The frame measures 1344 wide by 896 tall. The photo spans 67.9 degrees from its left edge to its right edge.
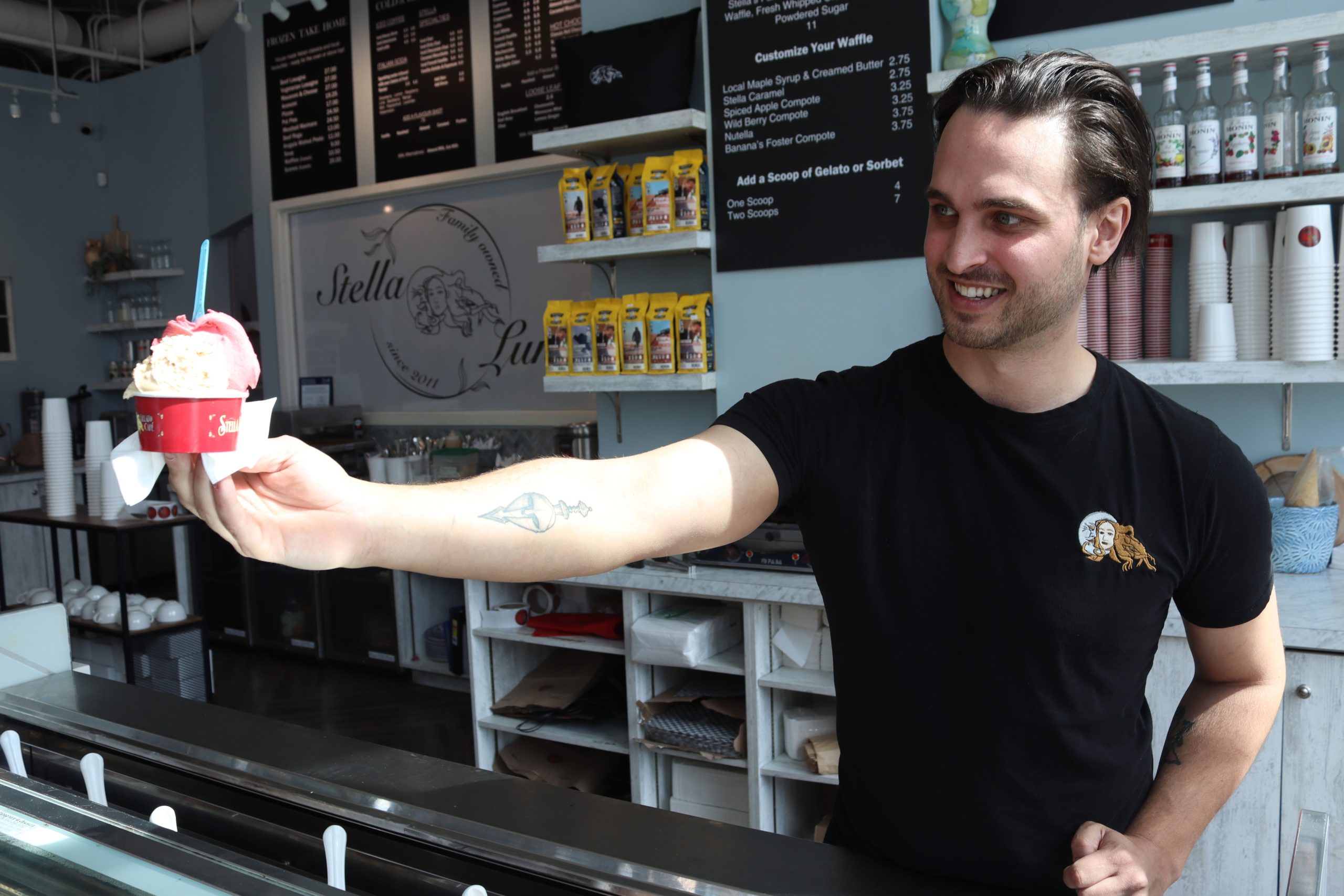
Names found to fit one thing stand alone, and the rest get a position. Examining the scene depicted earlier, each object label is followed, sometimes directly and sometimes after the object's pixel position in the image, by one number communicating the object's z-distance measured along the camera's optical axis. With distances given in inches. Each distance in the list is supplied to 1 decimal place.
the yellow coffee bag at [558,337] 129.0
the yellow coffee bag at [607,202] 123.3
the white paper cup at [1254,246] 94.3
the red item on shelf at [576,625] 120.3
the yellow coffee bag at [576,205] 124.6
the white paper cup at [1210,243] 96.0
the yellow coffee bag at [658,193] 118.6
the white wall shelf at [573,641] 118.1
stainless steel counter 41.8
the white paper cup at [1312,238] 89.3
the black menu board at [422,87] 193.3
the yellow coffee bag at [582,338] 126.6
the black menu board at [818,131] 109.0
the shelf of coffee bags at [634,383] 119.6
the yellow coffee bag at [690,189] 117.4
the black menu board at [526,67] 179.2
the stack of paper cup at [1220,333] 94.2
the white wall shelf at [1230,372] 90.7
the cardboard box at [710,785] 110.7
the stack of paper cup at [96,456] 158.6
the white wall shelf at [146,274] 270.7
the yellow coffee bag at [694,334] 119.2
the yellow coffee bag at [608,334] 124.0
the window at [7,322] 274.7
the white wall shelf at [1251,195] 89.4
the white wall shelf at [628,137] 118.5
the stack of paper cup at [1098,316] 100.9
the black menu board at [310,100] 211.0
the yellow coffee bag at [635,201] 121.9
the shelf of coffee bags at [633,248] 119.0
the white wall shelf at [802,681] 100.7
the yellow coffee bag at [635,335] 122.0
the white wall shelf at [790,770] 100.6
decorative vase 102.3
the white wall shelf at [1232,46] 88.9
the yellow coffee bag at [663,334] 120.4
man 44.7
